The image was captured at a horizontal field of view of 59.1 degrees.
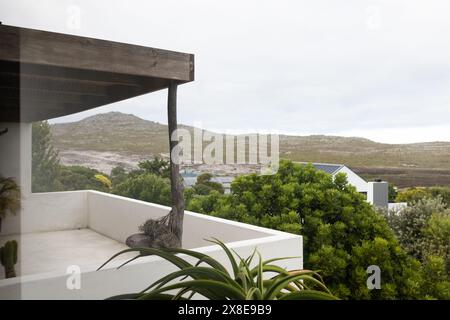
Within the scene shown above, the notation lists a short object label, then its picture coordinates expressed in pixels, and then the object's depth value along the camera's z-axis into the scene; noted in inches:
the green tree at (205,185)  487.5
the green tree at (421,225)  282.0
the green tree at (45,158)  551.2
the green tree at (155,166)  555.8
